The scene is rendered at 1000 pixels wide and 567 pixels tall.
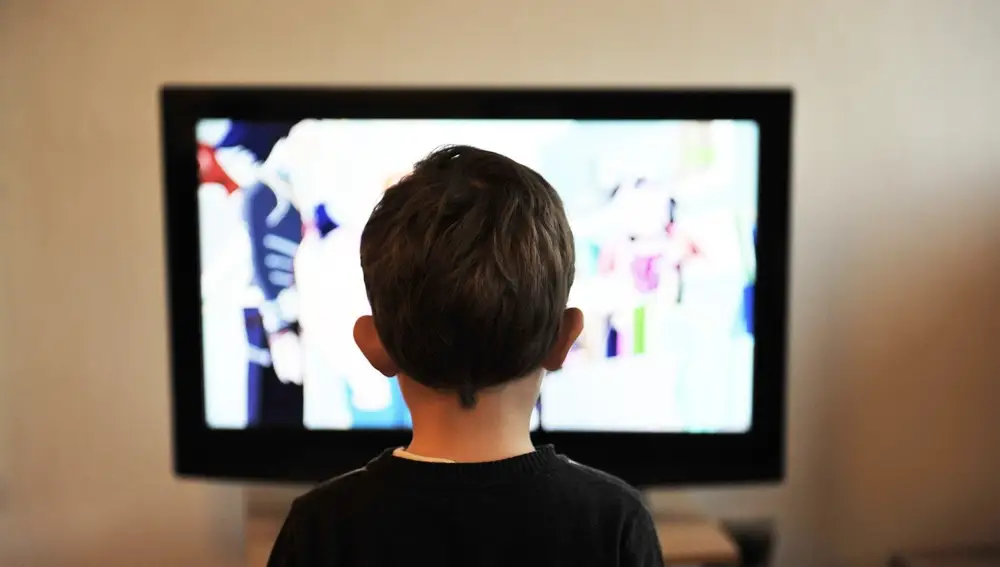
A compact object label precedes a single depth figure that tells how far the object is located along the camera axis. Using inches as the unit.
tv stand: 56.7
